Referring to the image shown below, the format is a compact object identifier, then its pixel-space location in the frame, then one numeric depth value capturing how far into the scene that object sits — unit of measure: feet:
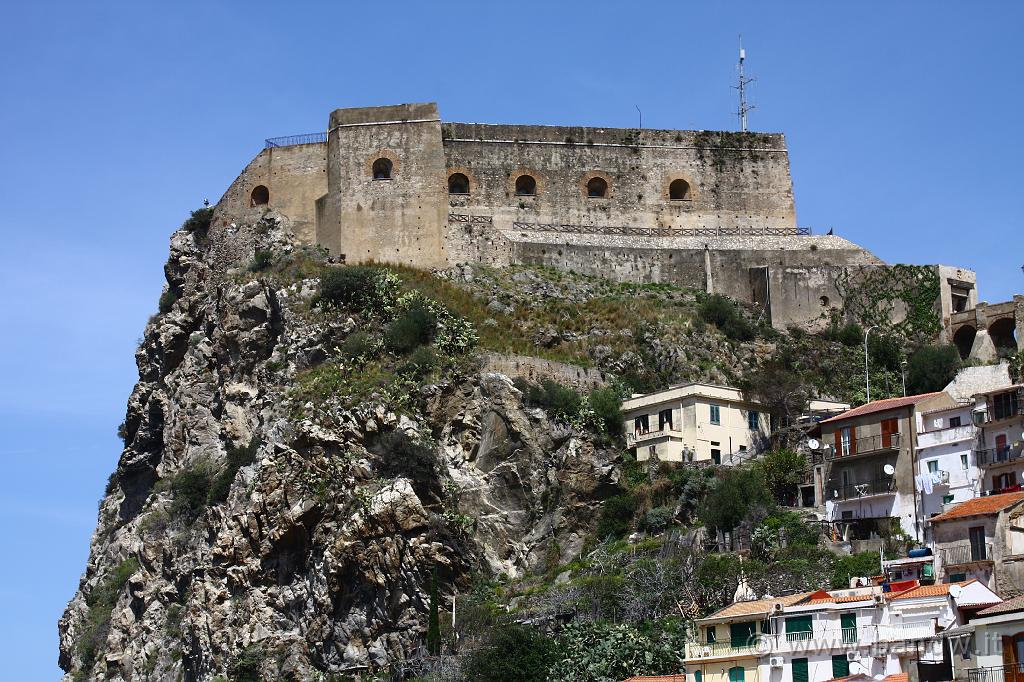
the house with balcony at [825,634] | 152.25
